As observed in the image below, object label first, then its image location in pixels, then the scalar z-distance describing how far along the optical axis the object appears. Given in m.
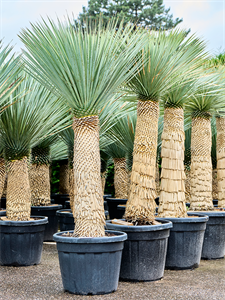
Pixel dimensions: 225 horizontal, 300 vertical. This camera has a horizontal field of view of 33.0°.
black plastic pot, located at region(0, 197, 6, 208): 8.30
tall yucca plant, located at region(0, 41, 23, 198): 3.52
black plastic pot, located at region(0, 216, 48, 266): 4.39
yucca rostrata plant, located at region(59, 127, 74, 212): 5.54
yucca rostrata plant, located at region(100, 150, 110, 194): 8.48
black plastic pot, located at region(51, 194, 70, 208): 8.85
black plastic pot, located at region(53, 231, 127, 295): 3.24
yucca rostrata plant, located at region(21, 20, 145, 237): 3.39
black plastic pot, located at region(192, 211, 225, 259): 5.23
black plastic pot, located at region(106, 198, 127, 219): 7.57
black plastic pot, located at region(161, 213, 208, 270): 4.51
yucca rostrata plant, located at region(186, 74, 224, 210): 5.46
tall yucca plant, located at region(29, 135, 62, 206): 6.21
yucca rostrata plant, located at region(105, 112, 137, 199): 6.26
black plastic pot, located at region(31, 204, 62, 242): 6.12
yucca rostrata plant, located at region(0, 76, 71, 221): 4.32
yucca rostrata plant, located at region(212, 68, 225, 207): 5.98
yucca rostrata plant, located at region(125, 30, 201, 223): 4.07
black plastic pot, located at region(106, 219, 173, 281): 3.84
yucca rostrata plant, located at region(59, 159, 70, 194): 9.31
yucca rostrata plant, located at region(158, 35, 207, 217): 4.73
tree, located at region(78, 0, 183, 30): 17.83
